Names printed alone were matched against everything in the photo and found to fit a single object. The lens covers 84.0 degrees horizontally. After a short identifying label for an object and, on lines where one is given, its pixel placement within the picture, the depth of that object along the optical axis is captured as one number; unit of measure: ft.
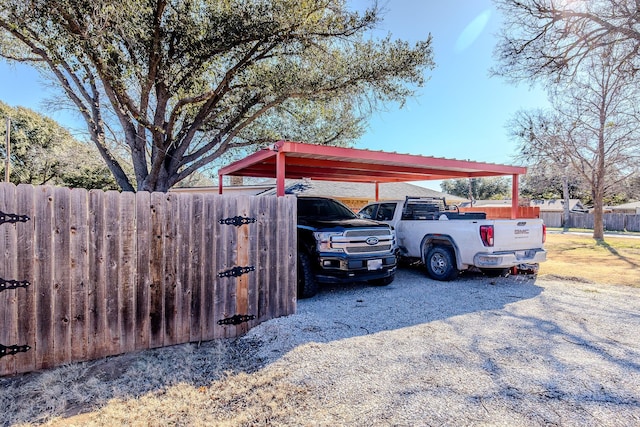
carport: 21.25
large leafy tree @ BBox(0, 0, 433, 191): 23.93
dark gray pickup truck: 19.92
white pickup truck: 22.48
